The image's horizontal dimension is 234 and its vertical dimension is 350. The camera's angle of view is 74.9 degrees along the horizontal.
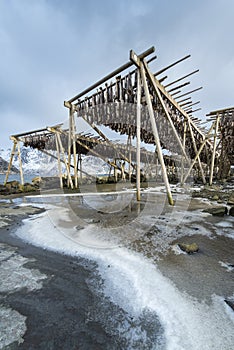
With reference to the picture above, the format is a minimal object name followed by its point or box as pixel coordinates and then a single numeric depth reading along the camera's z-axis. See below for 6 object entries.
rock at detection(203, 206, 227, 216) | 3.58
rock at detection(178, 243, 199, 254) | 2.02
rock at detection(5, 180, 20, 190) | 10.50
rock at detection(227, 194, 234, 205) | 4.51
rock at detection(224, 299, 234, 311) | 1.18
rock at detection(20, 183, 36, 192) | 9.08
